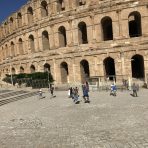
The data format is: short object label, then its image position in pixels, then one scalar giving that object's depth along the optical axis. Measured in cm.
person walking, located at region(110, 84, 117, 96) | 1261
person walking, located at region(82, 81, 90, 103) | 1114
